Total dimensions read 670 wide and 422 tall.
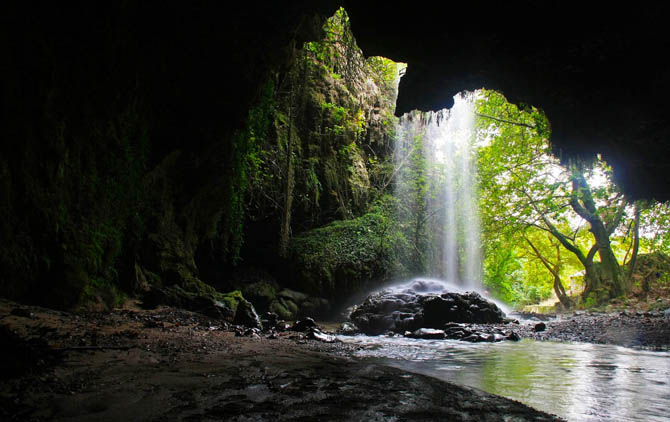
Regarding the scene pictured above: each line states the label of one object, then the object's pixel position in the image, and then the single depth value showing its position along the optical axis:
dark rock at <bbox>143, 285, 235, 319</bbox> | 6.62
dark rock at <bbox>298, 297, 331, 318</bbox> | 12.00
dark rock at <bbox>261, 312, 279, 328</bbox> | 7.45
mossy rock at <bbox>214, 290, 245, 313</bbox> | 7.73
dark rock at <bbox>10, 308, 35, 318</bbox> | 3.39
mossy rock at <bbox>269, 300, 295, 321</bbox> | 10.90
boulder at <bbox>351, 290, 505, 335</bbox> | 8.87
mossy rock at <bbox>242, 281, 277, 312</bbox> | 11.39
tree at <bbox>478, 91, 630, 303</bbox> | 13.30
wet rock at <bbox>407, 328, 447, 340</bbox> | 7.26
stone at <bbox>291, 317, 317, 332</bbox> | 6.88
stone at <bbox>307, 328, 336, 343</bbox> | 5.73
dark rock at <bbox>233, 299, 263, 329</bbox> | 6.74
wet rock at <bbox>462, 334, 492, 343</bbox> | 6.67
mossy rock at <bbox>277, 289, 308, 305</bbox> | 11.94
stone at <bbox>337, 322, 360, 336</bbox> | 8.24
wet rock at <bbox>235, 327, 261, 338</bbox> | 5.20
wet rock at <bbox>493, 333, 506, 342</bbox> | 6.81
